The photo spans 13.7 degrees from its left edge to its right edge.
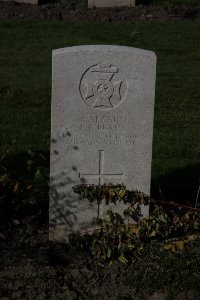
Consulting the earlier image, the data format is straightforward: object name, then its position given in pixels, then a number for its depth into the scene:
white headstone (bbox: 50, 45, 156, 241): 6.10
